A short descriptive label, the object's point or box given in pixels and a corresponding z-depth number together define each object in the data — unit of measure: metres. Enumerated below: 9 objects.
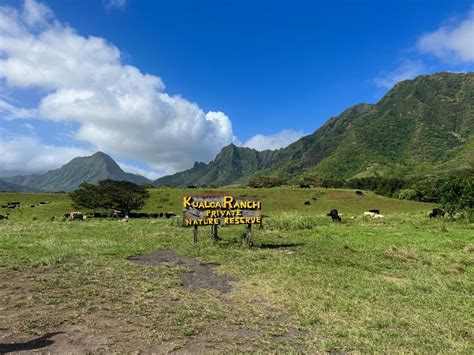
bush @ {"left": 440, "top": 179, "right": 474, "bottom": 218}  32.53
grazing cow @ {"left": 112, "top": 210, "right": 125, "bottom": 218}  58.54
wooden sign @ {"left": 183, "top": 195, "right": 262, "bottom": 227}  20.64
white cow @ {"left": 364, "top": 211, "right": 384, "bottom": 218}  40.53
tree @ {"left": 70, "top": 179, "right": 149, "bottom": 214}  65.56
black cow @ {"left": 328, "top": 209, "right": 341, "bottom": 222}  37.22
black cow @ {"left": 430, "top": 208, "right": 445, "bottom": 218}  35.47
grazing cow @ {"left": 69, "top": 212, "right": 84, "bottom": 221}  44.95
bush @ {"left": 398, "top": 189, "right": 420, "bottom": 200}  89.00
